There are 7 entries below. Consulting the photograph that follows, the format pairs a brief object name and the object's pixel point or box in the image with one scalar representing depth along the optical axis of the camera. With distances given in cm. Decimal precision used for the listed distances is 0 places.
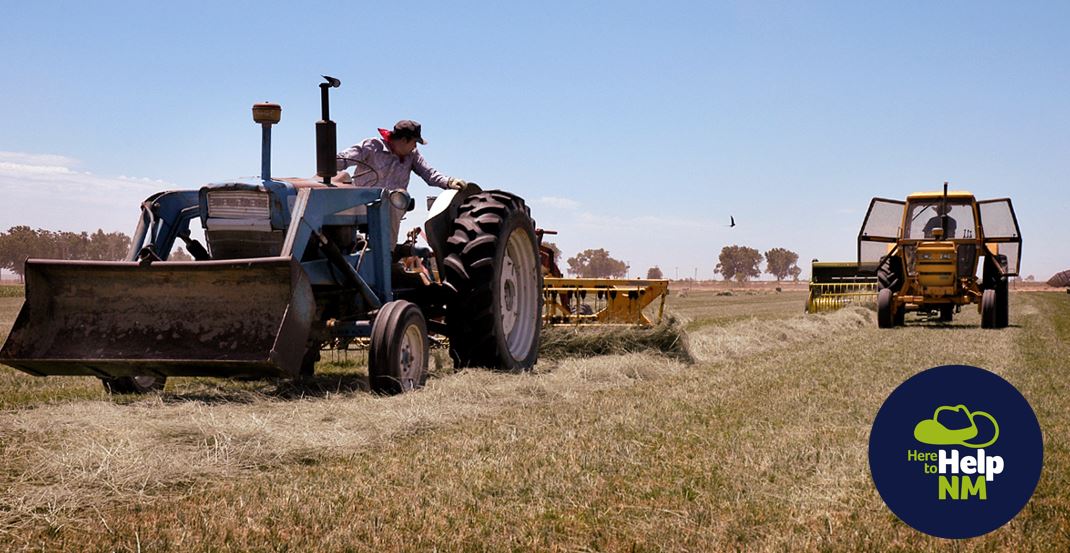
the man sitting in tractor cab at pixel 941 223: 1605
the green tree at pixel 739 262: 12669
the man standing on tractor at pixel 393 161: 764
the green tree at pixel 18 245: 8044
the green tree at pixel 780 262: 12925
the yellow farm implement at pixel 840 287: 2014
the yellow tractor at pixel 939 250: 1560
